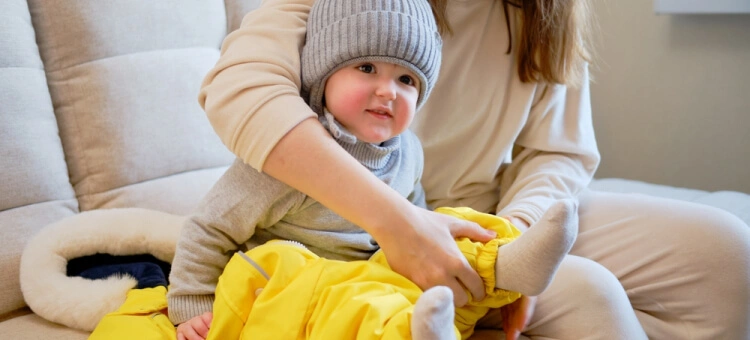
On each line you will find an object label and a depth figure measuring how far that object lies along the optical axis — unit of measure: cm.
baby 85
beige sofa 124
